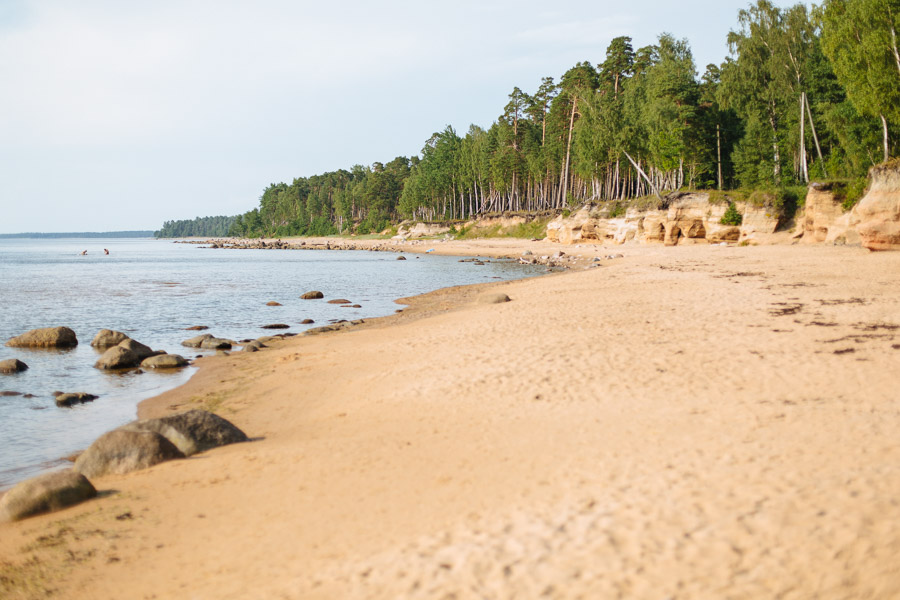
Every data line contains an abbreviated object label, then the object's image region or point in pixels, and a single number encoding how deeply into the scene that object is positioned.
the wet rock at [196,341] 18.69
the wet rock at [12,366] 15.55
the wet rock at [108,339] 18.62
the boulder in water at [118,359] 15.77
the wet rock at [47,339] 18.98
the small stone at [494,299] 23.22
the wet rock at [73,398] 12.50
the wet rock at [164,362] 15.65
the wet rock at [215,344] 18.19
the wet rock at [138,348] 16.38
